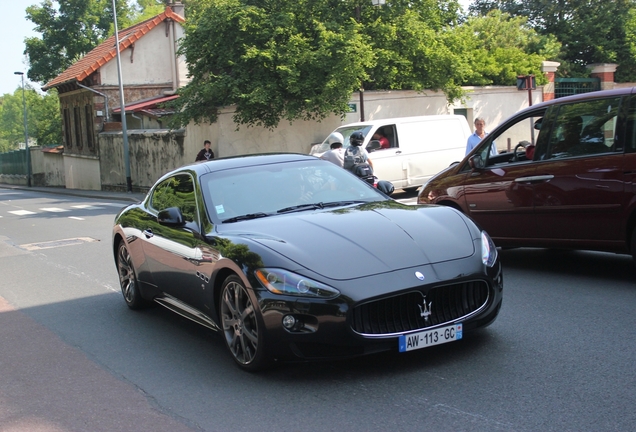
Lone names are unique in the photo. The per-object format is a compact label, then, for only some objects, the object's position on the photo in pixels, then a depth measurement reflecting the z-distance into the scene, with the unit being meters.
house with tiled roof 41.19
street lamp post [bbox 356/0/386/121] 25.06
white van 19.70
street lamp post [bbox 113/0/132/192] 33.06
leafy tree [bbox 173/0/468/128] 24.19
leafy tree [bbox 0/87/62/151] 73.62
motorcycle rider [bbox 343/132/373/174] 12.27
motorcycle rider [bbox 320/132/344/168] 12.66
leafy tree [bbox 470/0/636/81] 36.00
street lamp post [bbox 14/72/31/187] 57.72
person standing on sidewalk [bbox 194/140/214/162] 24.36
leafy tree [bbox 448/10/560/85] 28.85
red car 7.28
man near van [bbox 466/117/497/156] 14.16
